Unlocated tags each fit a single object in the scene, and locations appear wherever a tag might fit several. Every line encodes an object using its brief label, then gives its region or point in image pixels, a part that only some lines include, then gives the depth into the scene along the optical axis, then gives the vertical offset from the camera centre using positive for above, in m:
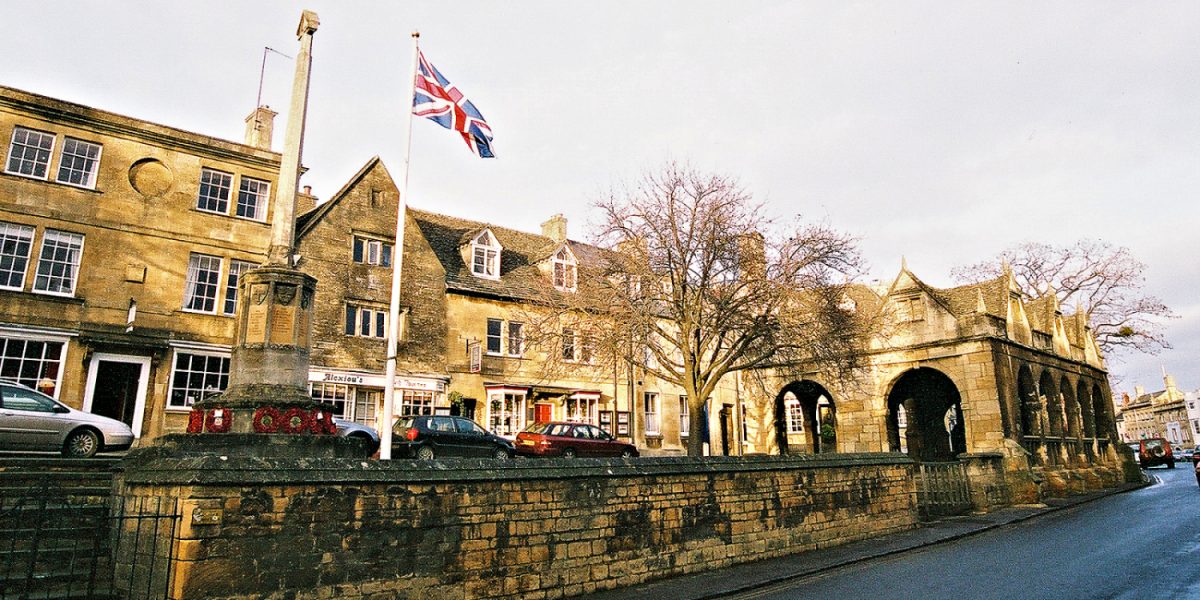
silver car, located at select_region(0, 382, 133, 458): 13.52 +0.59
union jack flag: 14.34 +7.20
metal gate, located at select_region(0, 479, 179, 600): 7.40 -1.07
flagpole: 11.85 +2.75
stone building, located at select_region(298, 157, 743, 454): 24.05 +4.78
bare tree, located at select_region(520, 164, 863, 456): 19.41 +4.66
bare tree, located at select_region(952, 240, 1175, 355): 39.97 +9.70
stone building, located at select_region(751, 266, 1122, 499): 25.30 +2.85
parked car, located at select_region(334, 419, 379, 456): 18.36 +0.64
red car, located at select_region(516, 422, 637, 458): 21.48 +0.48
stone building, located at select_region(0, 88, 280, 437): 20.47 +6.14
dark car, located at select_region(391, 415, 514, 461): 19.17 +0.47
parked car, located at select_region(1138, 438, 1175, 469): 51.16 +0.08
